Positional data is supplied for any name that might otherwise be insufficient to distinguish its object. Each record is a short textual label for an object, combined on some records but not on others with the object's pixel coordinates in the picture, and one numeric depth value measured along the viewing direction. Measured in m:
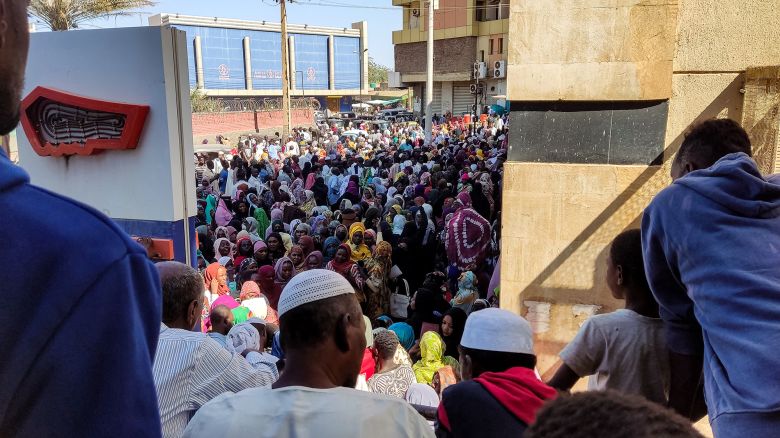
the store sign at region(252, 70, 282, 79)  49.16
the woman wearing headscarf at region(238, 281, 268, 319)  5.42
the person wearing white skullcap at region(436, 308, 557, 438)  1.77
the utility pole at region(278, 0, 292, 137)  24.14
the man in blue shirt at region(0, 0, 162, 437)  0.78
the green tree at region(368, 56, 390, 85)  85.12
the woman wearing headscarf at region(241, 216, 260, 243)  8.89
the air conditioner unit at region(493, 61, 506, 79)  30.52
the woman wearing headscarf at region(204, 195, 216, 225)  9.91
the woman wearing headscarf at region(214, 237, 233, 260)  7.27
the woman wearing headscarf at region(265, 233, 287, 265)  7.23
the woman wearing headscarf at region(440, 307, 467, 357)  4.70
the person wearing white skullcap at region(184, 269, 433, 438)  1.37
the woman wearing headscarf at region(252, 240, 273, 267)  7.01
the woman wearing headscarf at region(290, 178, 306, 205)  11.31
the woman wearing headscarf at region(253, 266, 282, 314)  6.39
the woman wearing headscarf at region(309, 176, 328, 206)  11.41
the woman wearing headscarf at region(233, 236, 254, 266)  7.30
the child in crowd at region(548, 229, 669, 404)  2.08
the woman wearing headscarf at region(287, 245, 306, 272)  6.72
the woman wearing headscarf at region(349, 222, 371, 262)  7.11
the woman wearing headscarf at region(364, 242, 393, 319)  6.16
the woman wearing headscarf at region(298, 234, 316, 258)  7.24
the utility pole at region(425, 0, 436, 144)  19.92
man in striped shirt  1.98
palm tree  11.72
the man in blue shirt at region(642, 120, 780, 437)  1.58
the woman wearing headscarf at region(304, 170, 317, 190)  12.36
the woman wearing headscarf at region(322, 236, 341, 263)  7.28
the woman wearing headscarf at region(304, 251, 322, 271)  6.52
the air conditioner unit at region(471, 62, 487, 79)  28.73
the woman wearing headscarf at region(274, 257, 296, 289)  6.38
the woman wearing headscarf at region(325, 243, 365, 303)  6.23
